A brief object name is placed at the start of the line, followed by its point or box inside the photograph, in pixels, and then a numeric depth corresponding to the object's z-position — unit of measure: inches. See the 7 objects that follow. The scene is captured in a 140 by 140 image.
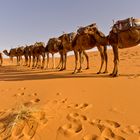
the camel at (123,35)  210.0
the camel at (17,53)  641.3
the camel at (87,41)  265.4
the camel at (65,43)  324.8
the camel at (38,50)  472.6
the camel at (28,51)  547.0
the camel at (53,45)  389.1
